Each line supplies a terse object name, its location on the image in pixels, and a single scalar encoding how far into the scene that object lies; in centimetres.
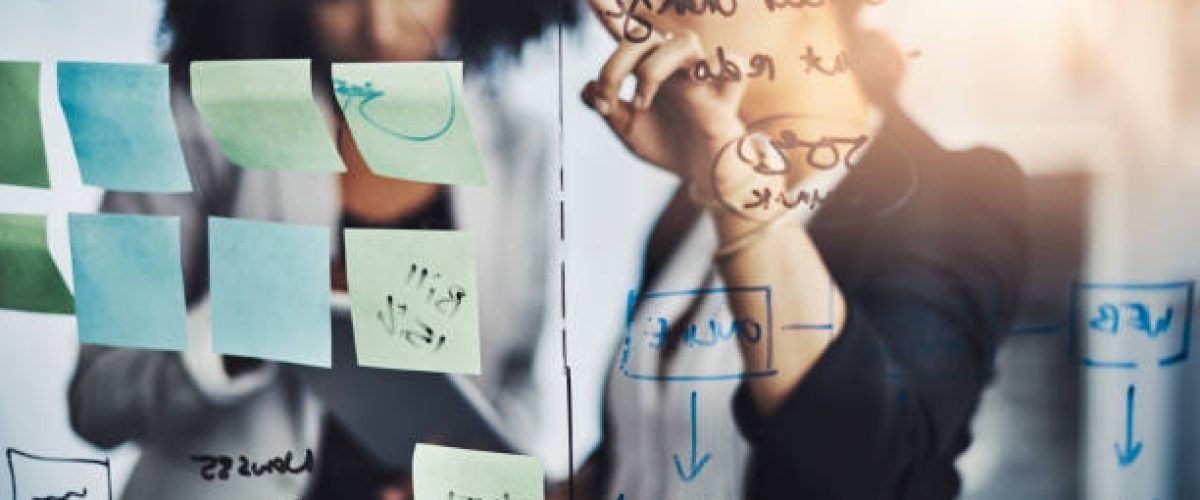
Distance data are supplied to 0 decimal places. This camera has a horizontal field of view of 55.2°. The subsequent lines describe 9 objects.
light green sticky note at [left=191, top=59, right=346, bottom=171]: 145
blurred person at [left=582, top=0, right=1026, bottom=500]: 134
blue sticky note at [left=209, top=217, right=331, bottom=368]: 149
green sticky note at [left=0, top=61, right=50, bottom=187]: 156
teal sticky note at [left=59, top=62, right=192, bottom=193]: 150
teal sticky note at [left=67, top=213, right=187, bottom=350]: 154
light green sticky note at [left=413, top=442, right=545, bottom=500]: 148
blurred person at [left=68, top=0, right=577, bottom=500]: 141
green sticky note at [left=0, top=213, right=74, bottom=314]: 159
